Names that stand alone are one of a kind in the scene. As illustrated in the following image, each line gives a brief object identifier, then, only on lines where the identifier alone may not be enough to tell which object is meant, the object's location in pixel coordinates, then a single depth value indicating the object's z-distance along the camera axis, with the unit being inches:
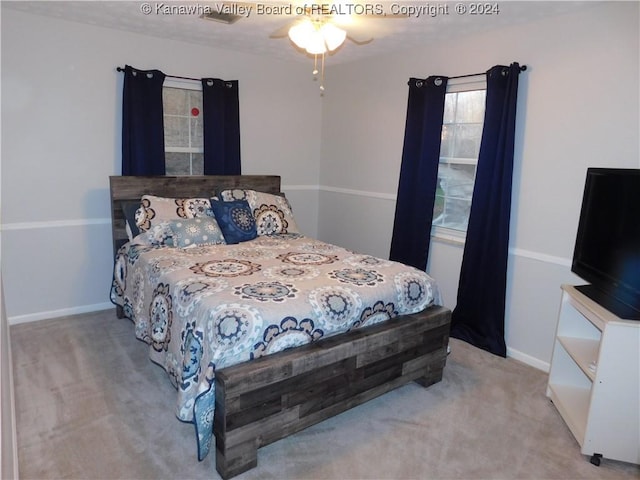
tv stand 77.6
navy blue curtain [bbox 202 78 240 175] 154.8
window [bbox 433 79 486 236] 134.0
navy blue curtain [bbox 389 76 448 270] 138.3
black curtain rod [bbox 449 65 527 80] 115.2
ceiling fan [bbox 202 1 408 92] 94.0
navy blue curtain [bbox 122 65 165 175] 137.9
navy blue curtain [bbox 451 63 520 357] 118.6
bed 75.9
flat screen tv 82.7
